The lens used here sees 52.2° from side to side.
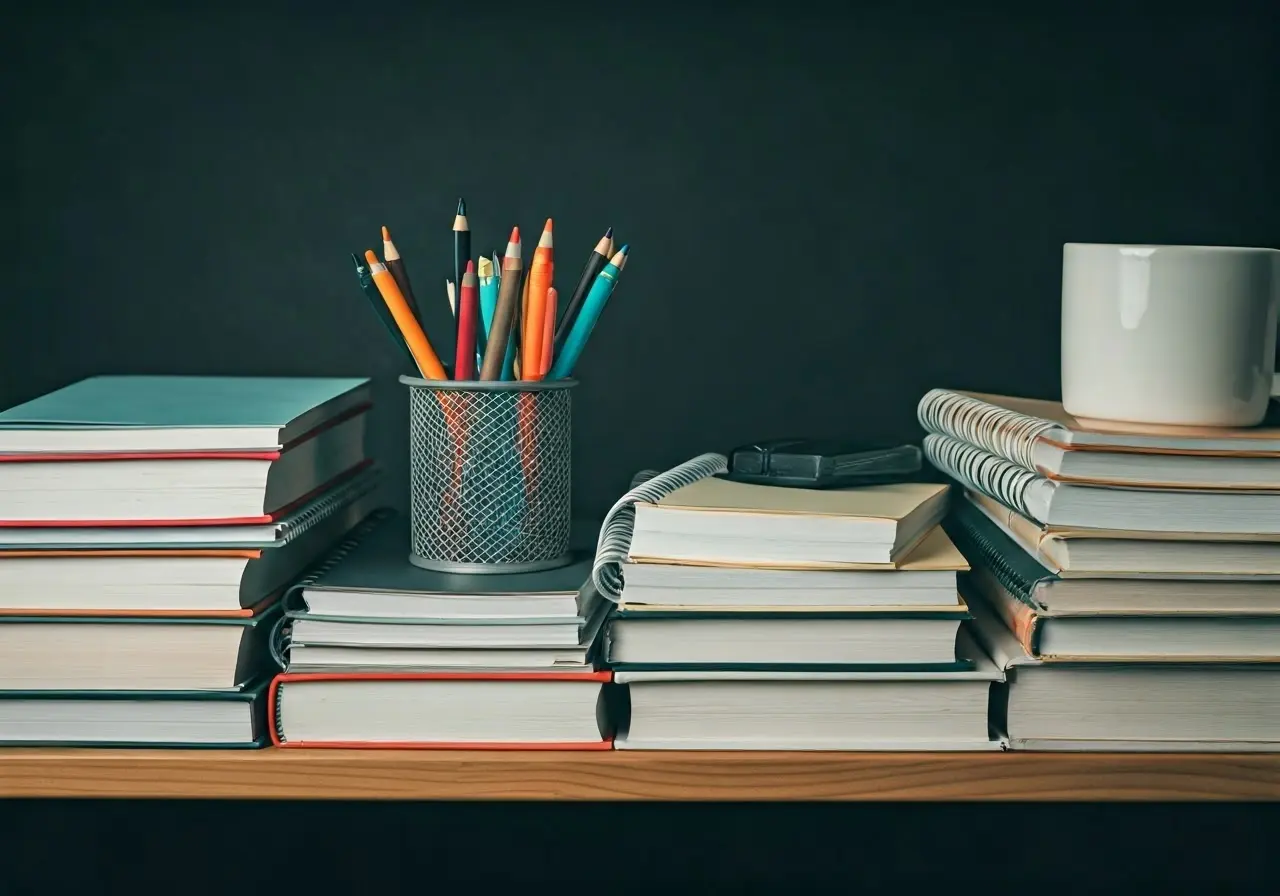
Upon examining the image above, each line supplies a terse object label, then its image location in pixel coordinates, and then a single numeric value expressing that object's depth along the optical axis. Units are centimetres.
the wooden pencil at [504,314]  82
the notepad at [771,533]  75
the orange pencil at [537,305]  83
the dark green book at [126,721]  77
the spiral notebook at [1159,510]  73
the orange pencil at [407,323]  83
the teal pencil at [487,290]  85
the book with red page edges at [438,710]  76
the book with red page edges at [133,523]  77
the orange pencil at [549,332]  83
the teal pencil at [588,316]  85
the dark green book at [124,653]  76
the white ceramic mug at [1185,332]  76
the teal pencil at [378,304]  85
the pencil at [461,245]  85
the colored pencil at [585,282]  86
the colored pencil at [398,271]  85
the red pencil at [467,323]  84
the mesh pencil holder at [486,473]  84
